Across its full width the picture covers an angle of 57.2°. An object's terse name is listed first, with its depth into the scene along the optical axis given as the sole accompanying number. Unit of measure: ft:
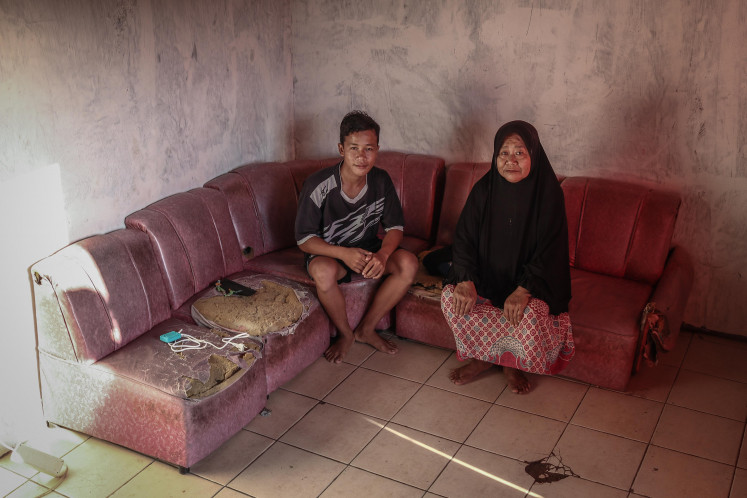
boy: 11.78
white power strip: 9.27
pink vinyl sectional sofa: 9.47
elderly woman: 10.68
